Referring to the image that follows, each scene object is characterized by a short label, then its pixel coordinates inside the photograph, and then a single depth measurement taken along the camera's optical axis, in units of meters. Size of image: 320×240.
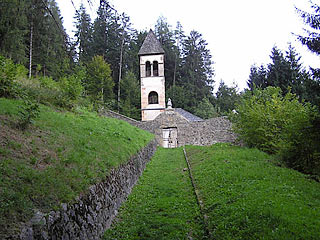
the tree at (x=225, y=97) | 41.31
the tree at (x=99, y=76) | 27.18
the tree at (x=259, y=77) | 30.97
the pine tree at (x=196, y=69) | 42.19
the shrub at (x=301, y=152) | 8.53
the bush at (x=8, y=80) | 8.02
